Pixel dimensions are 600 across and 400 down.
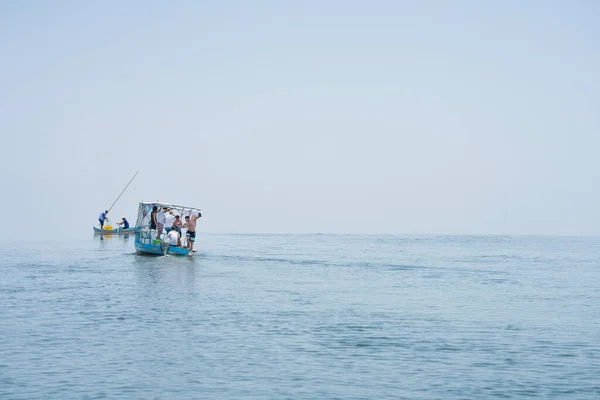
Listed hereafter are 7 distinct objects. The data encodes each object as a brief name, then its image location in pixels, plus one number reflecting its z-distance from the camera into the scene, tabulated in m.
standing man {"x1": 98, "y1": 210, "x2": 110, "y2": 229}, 92.88
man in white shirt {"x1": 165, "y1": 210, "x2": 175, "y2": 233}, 44.78
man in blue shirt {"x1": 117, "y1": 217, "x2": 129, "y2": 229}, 91.91
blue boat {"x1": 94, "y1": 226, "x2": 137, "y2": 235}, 90.06
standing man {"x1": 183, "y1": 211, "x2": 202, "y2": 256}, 45.44
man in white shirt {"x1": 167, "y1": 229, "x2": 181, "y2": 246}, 45.49
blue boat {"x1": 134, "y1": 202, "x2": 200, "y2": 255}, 45.97
